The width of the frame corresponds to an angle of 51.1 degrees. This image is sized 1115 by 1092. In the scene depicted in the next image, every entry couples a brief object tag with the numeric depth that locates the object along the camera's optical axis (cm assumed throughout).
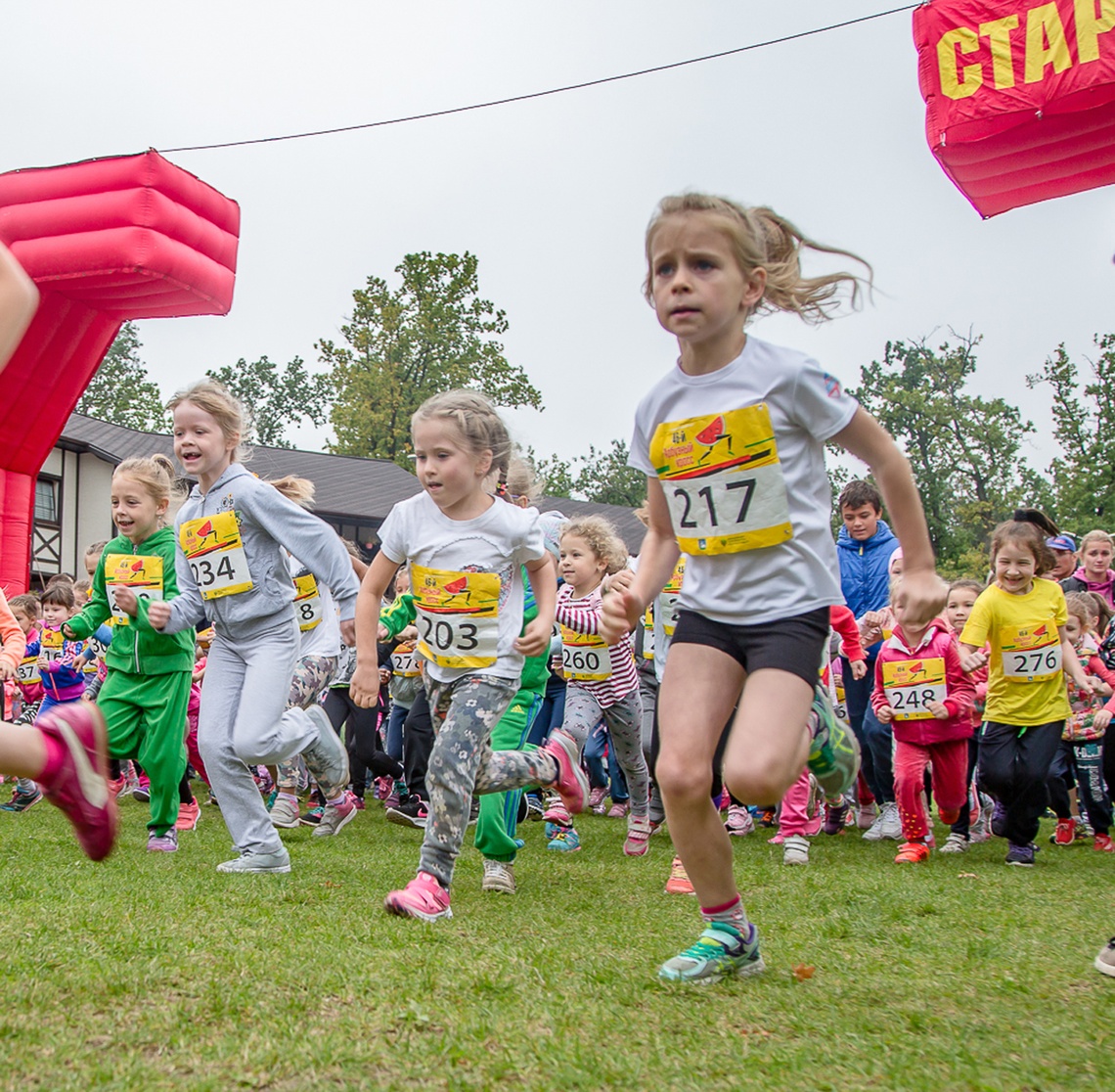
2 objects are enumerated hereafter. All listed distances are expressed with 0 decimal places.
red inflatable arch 1188
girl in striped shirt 661
